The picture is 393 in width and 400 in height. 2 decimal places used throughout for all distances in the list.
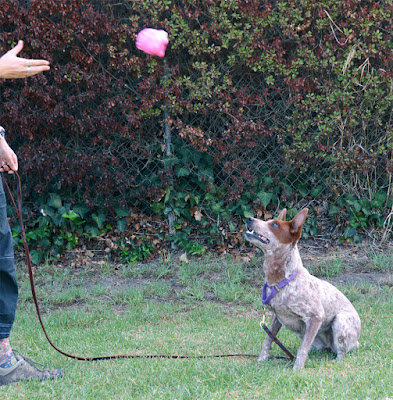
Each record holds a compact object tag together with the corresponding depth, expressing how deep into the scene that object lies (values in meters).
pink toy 12.14
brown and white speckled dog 7.99
